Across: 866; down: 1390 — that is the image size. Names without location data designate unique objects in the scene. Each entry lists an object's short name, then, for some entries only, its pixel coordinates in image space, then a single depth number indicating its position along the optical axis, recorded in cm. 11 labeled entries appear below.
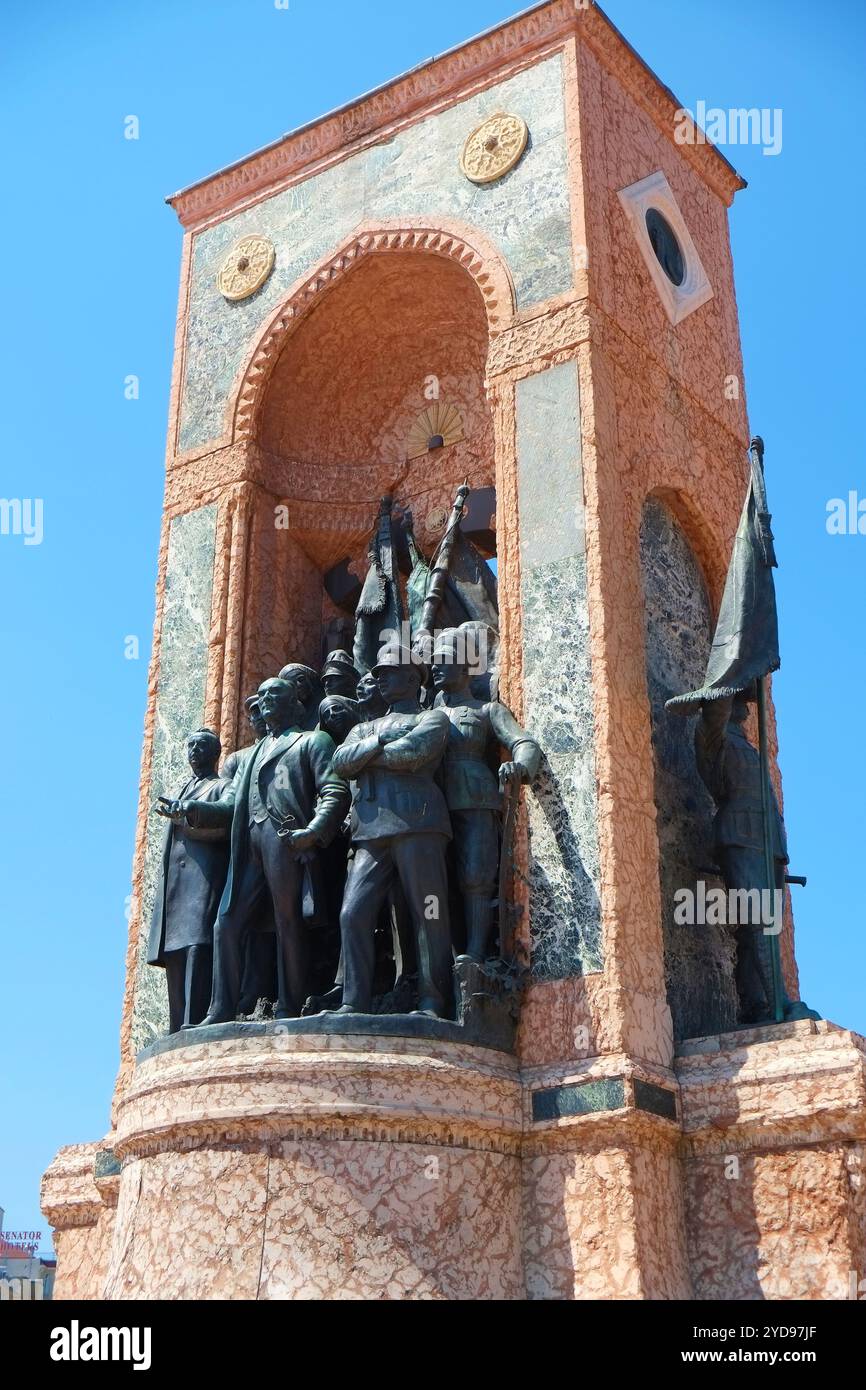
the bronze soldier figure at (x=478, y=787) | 841
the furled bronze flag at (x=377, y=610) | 1022
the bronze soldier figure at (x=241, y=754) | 922
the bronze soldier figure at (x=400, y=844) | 818
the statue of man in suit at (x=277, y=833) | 844
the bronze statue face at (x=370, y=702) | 904
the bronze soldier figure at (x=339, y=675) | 947
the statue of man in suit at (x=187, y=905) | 888
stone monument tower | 763
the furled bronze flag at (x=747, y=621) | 890
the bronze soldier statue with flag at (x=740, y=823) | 891
